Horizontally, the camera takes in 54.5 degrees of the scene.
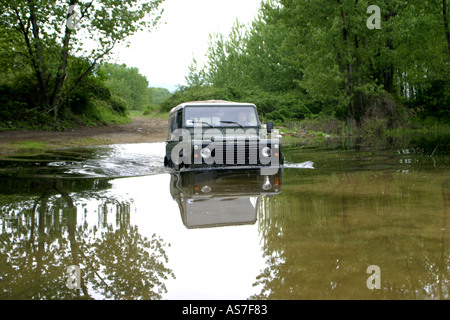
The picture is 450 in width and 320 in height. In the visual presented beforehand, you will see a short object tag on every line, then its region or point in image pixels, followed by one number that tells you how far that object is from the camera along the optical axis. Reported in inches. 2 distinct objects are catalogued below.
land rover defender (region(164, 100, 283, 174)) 345.7
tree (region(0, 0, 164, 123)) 807.7
